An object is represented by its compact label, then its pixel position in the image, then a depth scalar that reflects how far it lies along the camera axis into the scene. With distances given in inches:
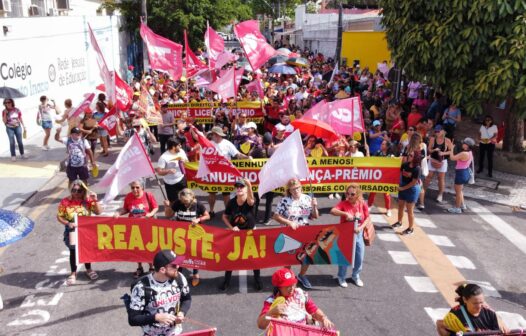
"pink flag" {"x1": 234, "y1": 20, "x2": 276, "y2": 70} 550.0
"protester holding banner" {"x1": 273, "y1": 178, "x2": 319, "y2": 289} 276.1
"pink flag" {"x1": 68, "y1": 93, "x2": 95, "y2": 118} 494.5
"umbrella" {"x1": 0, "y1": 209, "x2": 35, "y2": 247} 226.4
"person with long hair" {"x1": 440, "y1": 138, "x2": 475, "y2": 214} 411.2
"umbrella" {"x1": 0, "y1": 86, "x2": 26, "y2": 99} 525.3
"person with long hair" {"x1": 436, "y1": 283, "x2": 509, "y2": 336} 180.1
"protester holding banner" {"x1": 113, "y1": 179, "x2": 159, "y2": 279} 284.2
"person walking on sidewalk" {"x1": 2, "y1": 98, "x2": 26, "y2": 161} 525.3
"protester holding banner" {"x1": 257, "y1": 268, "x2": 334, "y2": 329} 177.8
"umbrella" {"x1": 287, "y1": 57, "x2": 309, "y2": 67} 988.6
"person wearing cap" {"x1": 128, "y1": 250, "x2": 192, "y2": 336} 175.0
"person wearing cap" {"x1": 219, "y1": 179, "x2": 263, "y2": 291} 278.2
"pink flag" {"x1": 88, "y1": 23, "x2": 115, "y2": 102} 410.3
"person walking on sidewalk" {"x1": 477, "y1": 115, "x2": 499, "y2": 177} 511.5
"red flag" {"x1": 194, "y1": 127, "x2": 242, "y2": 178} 325.4
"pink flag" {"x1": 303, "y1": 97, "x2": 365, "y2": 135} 401.1
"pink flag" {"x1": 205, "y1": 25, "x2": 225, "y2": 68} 703.7
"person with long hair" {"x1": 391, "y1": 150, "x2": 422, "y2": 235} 363.6
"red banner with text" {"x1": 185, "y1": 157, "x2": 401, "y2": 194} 375.2
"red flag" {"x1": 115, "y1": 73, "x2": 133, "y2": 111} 457.5
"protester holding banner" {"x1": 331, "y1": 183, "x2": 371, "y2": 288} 278.5
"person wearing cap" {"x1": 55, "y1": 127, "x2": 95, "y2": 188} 399.9
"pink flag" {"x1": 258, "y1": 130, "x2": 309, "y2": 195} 282.4
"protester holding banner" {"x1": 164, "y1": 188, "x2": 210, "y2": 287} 275.0
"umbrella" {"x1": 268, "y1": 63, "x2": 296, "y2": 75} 905.5
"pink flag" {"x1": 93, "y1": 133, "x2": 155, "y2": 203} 280.2
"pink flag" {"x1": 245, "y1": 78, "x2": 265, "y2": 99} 603.8
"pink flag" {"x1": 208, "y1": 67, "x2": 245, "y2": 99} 535.8
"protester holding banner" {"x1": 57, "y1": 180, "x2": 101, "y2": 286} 278.4
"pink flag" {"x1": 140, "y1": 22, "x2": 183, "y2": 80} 589.9
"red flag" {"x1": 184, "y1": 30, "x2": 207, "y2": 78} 746.1
